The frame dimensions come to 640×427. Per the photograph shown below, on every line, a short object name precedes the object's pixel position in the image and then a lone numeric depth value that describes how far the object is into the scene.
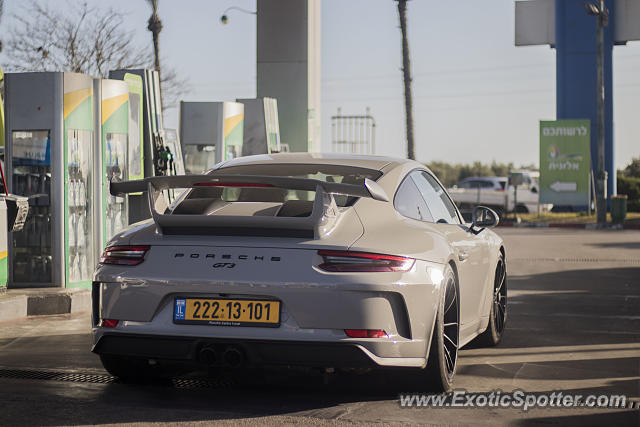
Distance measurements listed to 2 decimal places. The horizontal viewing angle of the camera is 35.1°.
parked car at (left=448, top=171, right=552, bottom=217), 37.12
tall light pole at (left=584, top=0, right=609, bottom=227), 29.38
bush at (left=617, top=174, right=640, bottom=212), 38.53
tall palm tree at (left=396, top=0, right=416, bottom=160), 34.69
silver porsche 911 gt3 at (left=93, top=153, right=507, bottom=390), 5.12
